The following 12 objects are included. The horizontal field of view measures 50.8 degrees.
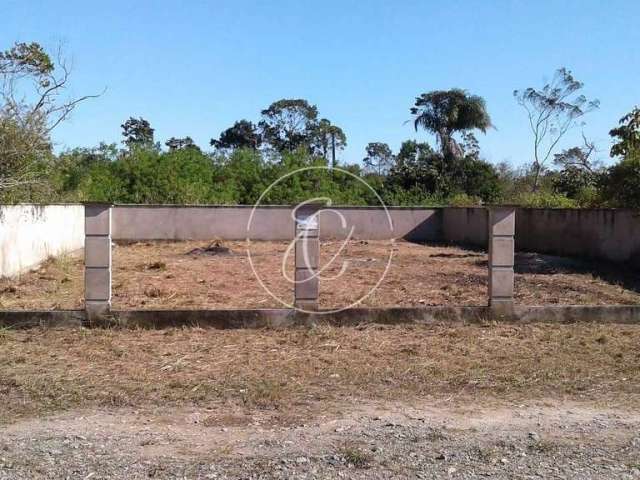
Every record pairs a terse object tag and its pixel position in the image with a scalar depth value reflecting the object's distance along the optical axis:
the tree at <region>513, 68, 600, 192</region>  31.14
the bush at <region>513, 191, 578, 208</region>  20.16
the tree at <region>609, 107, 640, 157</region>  14.46
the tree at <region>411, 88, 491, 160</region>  31.92
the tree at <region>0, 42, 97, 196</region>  11.60
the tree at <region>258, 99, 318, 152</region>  42.03
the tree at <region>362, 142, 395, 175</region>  48.86
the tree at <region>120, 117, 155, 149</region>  47.50
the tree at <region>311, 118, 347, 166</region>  41.65
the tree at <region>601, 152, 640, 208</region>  13.38
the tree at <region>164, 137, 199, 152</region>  47.19
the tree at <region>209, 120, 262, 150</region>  44.00
